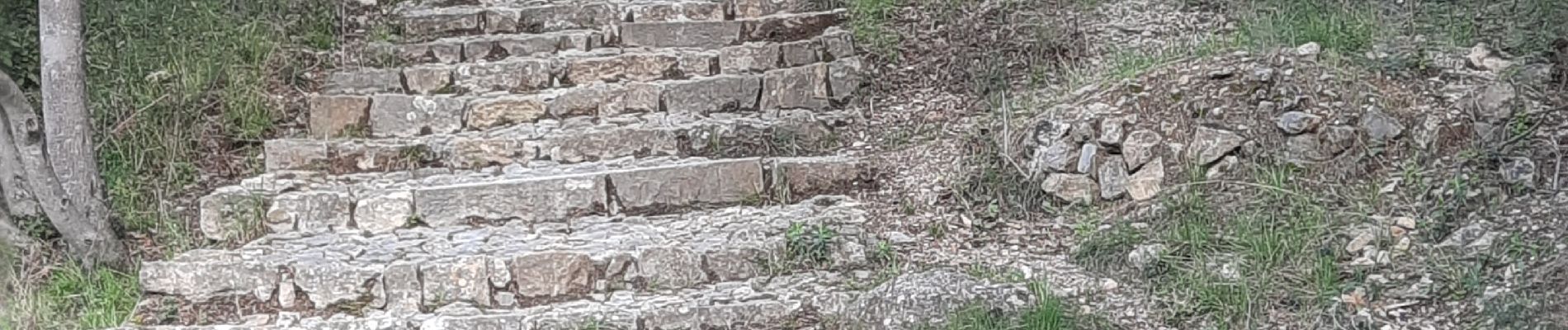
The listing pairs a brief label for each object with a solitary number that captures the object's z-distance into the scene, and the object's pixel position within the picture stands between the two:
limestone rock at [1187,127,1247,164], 3.27
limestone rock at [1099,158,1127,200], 3.37
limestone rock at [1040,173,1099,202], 3.42
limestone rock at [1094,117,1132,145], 3.44
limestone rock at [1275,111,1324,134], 3.25
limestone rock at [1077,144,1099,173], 3.45
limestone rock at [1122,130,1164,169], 3.36
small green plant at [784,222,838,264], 3.26
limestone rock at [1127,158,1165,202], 3.30
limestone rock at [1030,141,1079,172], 3.47
